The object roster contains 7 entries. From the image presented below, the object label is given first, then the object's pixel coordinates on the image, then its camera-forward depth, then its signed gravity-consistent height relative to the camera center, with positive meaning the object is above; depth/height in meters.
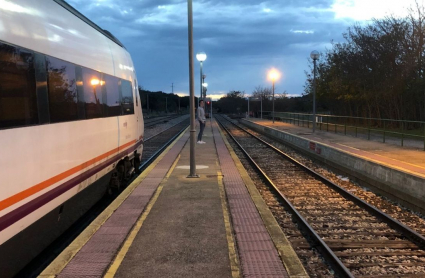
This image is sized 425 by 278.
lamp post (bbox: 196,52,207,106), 16.94 +2.06
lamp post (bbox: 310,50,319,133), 22.33 +2.62
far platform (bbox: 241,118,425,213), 8.28 -1.92
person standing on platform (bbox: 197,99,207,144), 18.52 -0.60
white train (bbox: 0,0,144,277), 3.41 -0.20
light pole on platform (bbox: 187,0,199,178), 9.63 +0.25
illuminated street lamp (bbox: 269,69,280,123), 35.26 +2.41
